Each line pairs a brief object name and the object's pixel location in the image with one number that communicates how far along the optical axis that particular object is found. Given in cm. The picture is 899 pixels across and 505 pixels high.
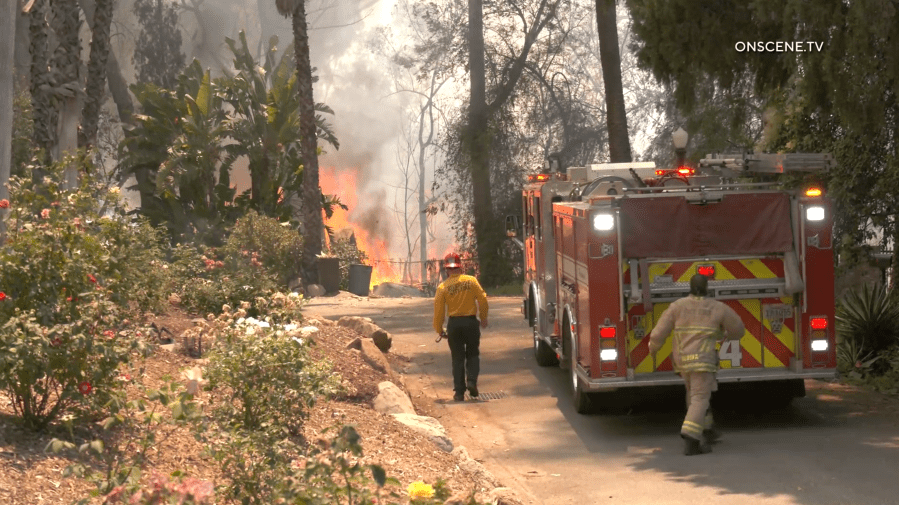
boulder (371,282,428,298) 4175
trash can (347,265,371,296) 3195
